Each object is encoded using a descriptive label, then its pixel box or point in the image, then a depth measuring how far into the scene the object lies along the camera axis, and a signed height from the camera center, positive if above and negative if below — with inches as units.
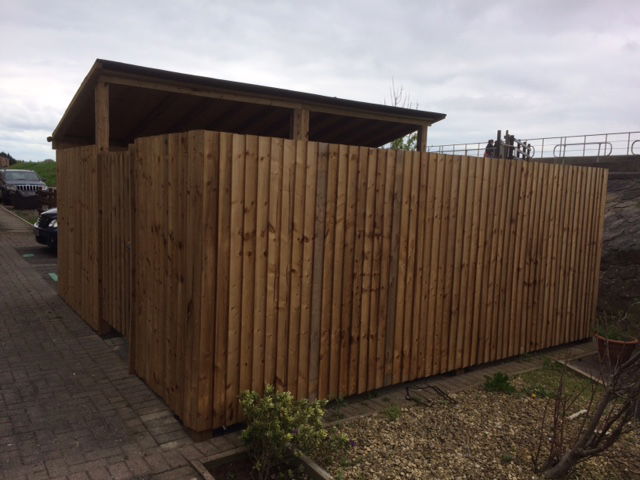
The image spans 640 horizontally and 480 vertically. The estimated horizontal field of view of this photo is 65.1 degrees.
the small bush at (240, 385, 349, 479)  138.7 -69.7
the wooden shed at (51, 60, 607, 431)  155.3 -25.0
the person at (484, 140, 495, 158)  528.3 +47.1
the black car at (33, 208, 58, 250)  503.8 -52.2
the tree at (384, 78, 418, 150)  772.5 +74.1
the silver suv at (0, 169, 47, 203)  943.2 -10.9
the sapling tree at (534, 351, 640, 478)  131.6 -67.2
